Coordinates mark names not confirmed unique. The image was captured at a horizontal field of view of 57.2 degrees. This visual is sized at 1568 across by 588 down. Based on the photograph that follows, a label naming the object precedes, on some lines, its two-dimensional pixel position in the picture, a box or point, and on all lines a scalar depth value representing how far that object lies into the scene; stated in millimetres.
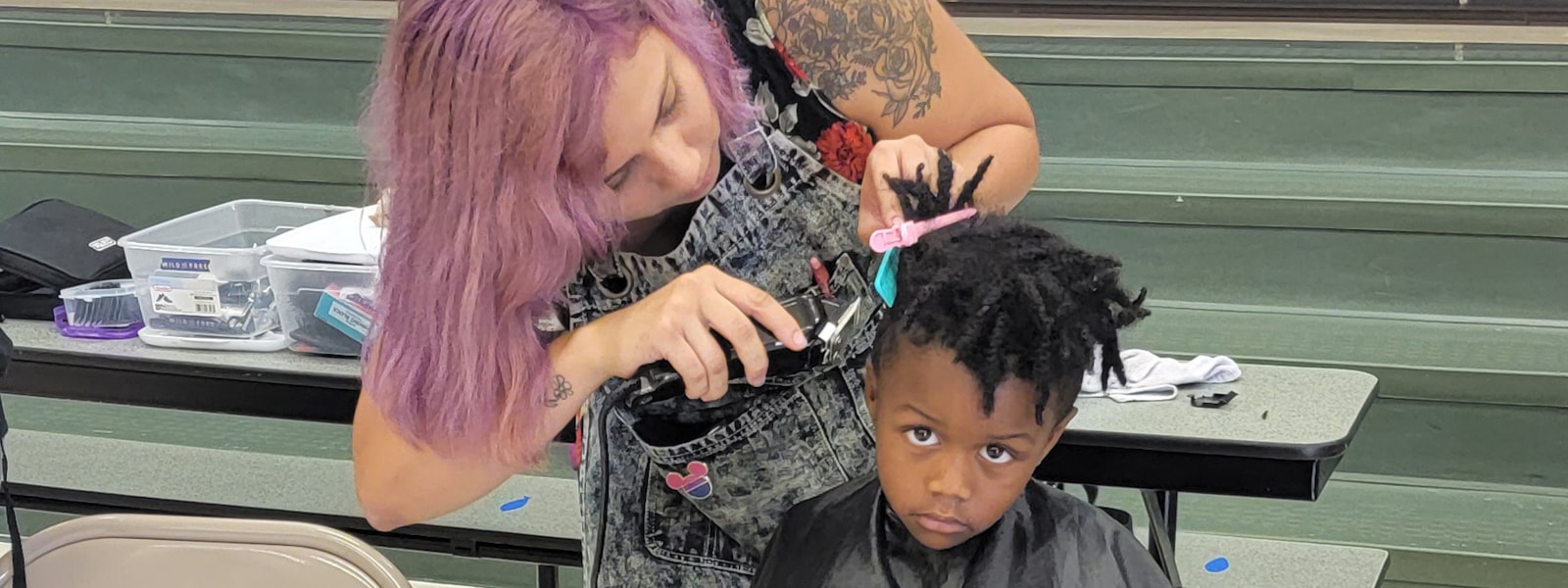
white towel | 1722
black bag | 2000
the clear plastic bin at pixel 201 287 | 1896
